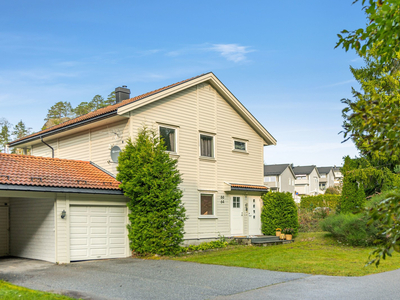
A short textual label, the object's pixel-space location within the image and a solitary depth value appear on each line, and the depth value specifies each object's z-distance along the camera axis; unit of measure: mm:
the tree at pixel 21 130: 65250
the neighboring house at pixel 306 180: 75438
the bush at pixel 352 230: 17484
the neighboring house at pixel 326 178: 85712
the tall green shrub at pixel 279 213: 21016
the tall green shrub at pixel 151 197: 15195
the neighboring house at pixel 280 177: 64438
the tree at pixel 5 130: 59600
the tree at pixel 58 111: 70750
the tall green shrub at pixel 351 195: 20219
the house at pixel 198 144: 17281
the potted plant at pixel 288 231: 20844
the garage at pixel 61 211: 13820
